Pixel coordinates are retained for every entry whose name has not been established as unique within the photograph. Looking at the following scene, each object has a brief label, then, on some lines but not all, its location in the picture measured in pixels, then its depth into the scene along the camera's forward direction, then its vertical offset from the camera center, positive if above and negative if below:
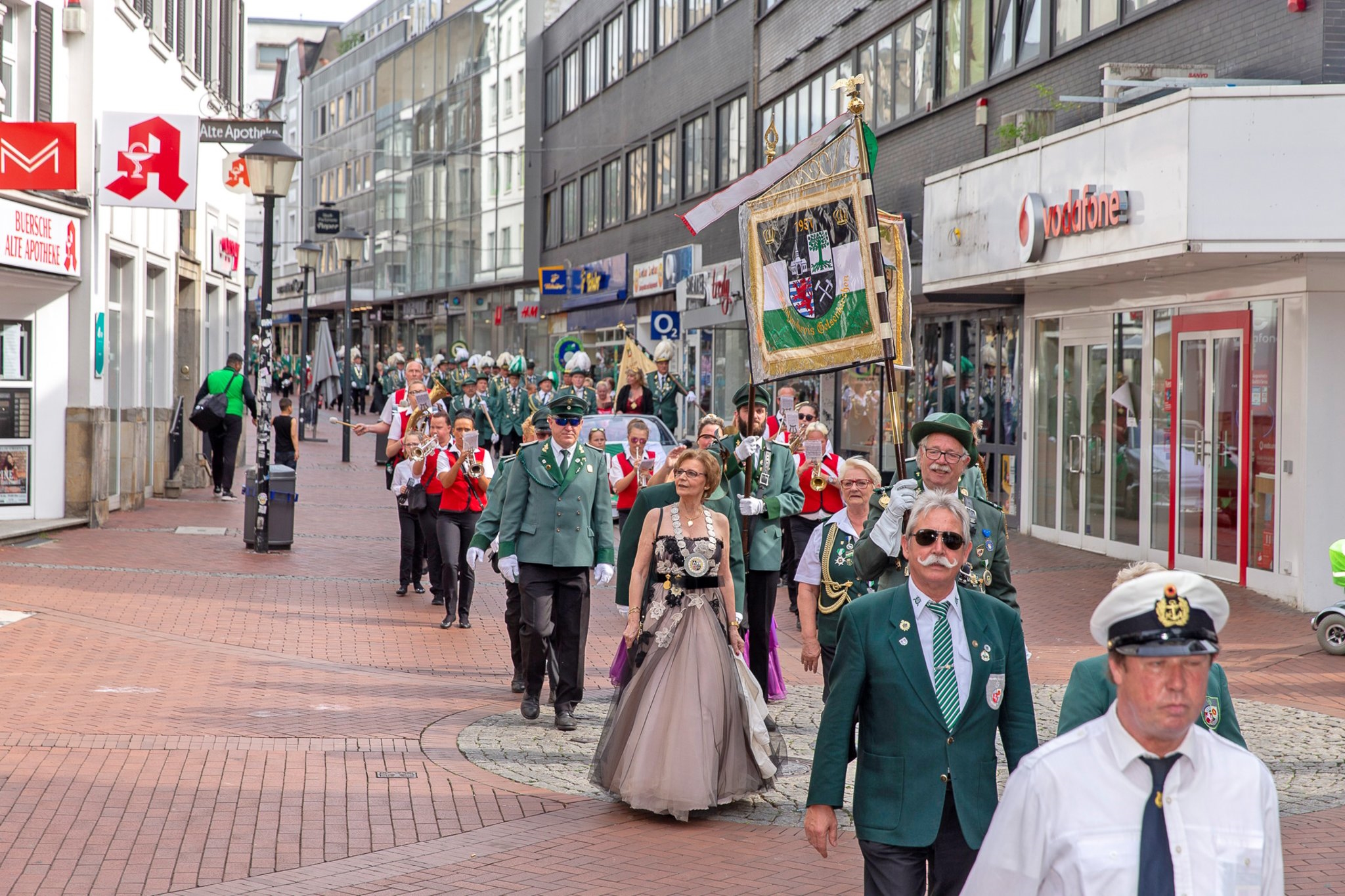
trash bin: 17.61 -0.99
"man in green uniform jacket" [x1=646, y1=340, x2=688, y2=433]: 25.42 +0.47
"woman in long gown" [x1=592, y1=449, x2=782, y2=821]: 7.02 -1.17
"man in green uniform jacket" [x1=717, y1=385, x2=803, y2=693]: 9.18 -0.55
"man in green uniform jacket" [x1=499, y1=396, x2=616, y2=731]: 9.23 -0.71
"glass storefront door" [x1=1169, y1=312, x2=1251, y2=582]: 14.71 -0.20
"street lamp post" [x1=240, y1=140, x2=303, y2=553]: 17.56 +2.48
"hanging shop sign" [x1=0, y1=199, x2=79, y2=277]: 16.14 +1.82
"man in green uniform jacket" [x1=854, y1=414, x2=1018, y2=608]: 5.47 -0.34
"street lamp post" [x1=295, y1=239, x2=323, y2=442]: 34.47 +3.35
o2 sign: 28.39 +1.66
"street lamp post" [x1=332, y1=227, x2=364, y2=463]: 32.84 +3.43
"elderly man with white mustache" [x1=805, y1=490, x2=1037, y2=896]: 4.18 -0.76
